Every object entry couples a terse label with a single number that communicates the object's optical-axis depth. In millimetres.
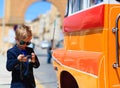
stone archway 16416
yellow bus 1517
